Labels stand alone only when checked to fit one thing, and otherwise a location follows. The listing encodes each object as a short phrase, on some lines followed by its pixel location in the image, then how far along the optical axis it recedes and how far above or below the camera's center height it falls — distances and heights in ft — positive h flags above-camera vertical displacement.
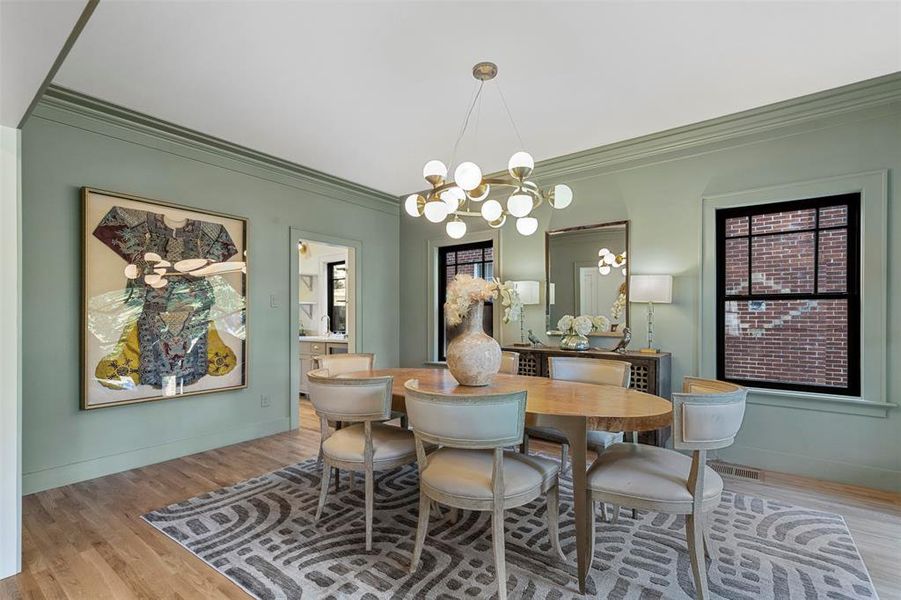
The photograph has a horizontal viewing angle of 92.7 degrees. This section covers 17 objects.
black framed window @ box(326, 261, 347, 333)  22.43 +0.09
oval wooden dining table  6.34 -1.82
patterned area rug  6.29 -4.29
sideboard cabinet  11.59 -2.07
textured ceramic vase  8.09 -1.09
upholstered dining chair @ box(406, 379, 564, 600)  5.95 -2.64
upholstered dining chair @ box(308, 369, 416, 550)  7.55 -2.19
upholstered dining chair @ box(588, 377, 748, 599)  5.89 -2.66
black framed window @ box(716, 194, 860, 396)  10.35 +0.05
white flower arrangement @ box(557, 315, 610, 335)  13.38 -0.88
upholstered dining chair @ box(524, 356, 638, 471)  8.82 -1.78
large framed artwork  10.44 -0.10
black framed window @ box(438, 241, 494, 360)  16.91 +1.27
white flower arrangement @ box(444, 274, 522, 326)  7.92 +0.05
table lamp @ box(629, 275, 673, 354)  12.00 +0.22
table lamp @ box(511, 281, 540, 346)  14.98 +0.22
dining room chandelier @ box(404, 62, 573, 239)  8.10 +2.17
